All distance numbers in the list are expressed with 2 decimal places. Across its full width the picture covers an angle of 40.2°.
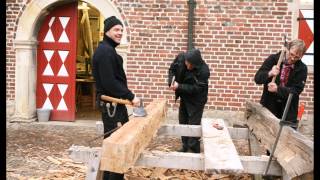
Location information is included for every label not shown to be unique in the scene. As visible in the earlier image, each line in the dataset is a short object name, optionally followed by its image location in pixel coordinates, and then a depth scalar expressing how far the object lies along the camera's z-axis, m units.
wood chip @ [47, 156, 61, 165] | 6.16
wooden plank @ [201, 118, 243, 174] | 3.31
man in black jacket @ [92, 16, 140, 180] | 4.19
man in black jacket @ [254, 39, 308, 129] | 4.98
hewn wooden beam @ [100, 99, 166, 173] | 3.24
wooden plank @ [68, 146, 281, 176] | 3.70
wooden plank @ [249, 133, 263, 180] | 5.61
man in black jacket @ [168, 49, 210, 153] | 5.97
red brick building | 8.35
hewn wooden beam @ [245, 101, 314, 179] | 3.35
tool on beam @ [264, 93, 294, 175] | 3.74
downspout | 8.48
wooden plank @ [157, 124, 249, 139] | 5.40
